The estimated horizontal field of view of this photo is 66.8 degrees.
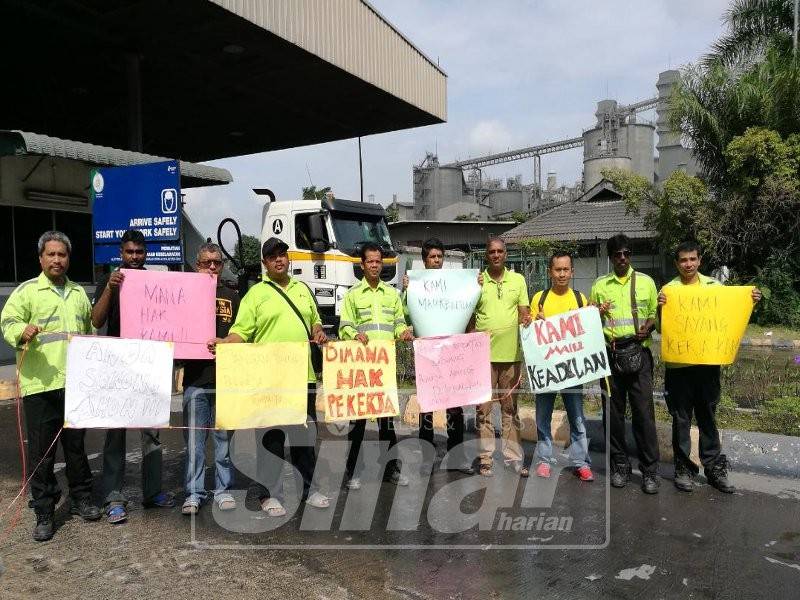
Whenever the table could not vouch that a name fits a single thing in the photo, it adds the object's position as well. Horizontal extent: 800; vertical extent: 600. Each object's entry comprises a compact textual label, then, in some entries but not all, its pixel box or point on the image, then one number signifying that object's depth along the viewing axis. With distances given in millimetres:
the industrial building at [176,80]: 10758
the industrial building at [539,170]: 52844
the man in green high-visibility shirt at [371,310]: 4750
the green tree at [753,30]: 17938
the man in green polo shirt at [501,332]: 5023
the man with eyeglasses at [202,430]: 4402
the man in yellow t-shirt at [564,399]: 4910
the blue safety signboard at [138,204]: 8156
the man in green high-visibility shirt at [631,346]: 4750
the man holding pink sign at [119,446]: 4266
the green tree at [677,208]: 17234
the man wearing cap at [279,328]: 4305
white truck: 12602
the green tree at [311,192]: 40888
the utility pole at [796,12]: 16828
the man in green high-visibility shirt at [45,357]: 3994
